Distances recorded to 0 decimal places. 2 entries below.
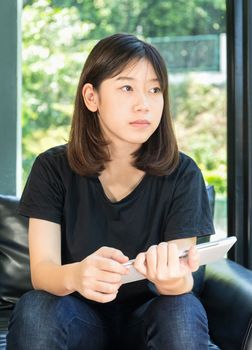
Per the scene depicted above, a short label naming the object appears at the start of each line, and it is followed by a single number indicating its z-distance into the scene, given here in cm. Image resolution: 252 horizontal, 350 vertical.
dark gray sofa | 208
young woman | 193
